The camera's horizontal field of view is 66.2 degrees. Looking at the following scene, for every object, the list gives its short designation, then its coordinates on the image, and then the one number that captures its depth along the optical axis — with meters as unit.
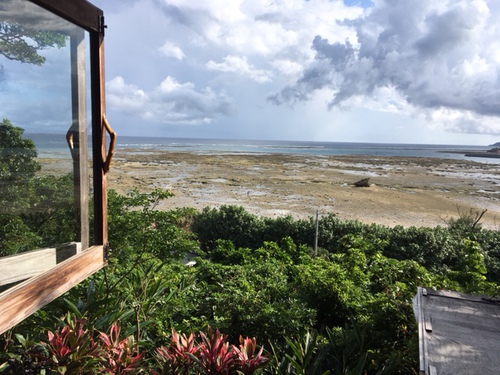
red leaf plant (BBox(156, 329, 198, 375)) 2.28
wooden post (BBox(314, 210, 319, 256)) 9.03
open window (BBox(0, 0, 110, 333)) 1.77
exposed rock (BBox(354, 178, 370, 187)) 25.61
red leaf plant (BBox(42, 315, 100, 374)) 2.07
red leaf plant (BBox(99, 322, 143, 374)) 2.13
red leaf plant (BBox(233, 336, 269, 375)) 2.13
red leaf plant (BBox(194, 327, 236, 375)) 2.11
